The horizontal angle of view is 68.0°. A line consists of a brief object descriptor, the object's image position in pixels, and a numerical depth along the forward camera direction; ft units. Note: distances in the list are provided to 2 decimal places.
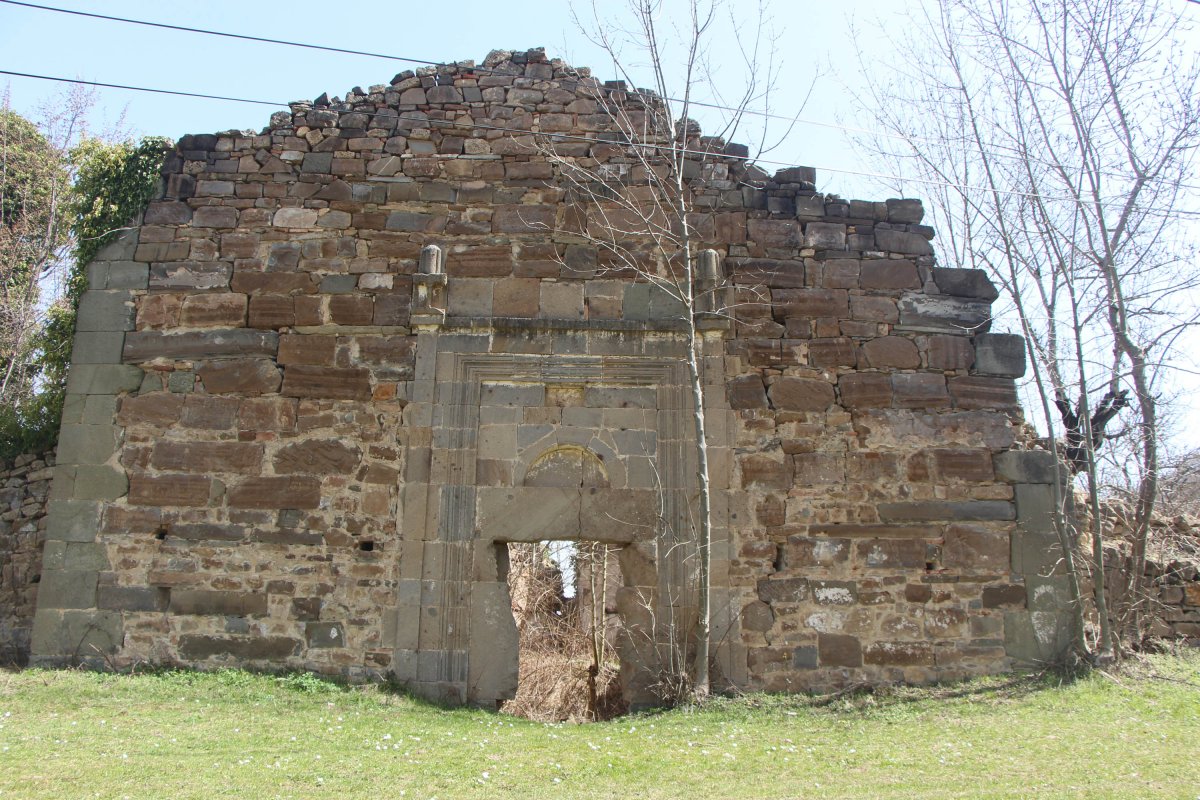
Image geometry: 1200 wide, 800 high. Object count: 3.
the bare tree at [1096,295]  28.02
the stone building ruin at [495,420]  26.02
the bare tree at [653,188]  28.09
